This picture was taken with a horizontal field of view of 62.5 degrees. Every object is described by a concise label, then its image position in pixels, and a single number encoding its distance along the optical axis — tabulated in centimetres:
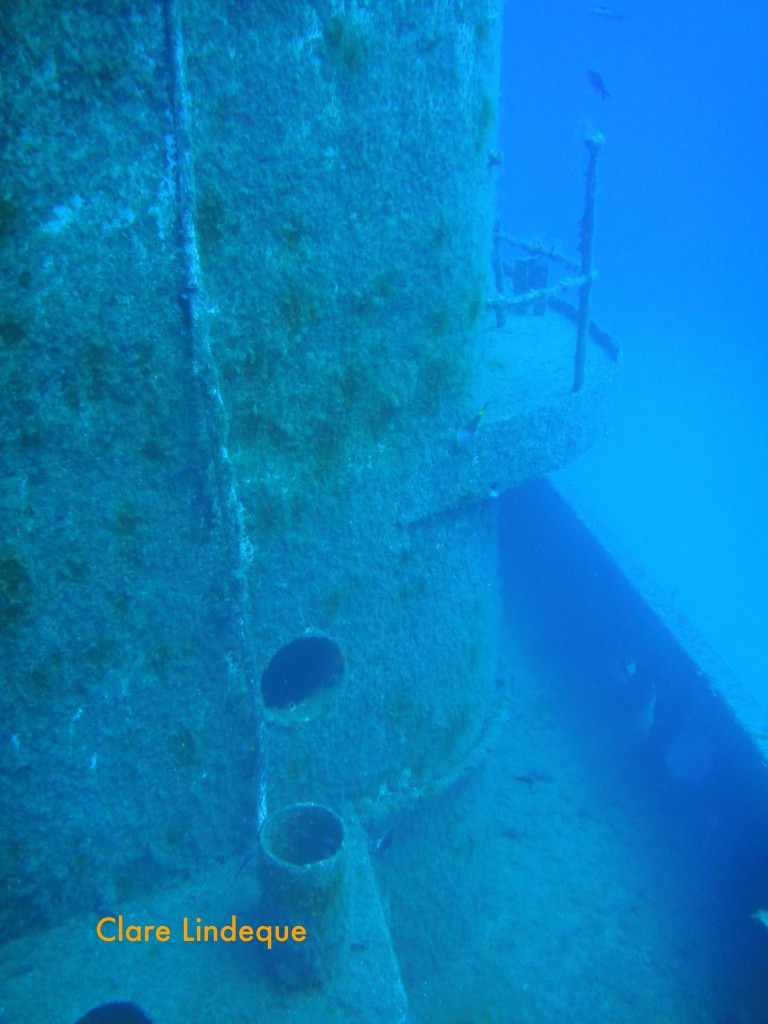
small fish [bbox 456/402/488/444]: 348
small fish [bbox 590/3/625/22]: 1236
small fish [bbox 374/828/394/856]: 349
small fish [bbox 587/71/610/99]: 973
